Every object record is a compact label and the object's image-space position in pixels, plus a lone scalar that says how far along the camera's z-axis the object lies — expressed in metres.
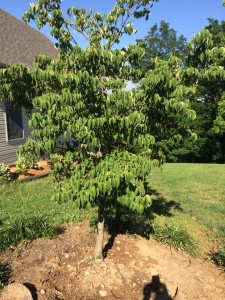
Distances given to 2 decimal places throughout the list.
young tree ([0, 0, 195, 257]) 4.10
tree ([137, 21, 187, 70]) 49.22
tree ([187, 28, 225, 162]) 31.92
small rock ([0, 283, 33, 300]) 4.45
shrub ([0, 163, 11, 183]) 11.43
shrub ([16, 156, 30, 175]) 12.79
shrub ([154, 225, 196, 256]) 6.54
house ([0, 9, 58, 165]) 14.09
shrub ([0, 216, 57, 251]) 6.30
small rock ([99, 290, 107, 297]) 4.95
